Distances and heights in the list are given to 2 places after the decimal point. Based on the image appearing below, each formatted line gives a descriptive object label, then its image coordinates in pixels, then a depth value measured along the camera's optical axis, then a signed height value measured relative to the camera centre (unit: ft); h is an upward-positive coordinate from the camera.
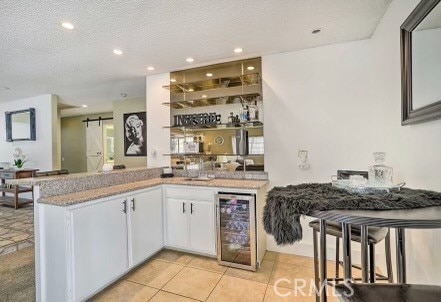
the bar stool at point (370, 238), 4.09 -1.84
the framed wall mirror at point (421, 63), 4.09 +1.83
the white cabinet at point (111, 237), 5.80 -2.72
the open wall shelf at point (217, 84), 9.77 +3.26
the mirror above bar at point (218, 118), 9.67 +1.57
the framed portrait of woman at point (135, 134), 17.17 +1.42
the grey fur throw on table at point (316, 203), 3.47 -0.91
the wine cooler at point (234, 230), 7.79 -2.96
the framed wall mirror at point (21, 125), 16.10 +2.24
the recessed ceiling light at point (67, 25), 6.64 +4.01
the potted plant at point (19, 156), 16.73 -0.18
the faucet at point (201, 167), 10.65 -0.81
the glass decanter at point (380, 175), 4.66 -0.61
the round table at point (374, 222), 2.86 -1.03
